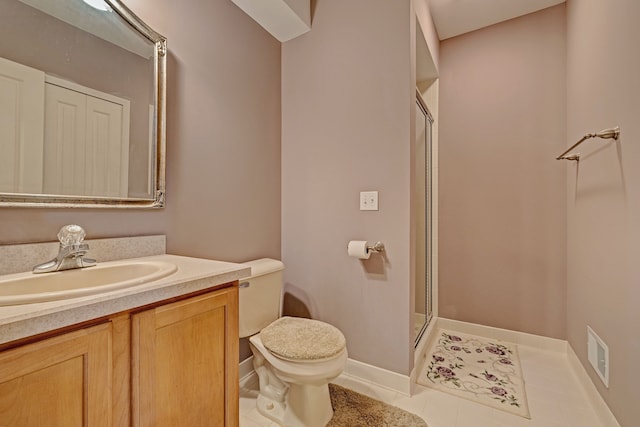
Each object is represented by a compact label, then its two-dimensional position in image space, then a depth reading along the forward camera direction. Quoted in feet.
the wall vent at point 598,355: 4.62
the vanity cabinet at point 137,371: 1.88
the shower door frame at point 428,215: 7.70
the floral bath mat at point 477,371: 5.26
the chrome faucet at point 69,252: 3.05
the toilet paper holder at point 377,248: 5.49
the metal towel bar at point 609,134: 4.31
